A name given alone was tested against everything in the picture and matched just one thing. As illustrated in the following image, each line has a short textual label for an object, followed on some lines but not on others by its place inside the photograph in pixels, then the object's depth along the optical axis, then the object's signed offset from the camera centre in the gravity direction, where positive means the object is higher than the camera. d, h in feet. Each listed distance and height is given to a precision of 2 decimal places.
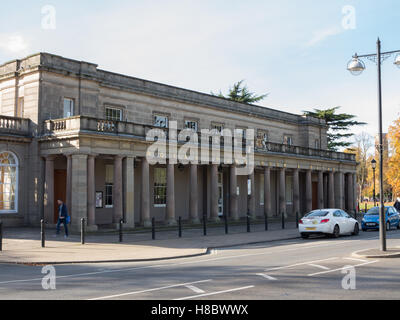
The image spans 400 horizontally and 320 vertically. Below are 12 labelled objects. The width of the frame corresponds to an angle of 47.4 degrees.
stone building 79.36 +7.48
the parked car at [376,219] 87.92 -6.72
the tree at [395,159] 163.02 +9.24
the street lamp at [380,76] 50.85 +12.82
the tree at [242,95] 206.39 +41.68
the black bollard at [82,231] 61.62 -5.89
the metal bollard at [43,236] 59.36 -6.30
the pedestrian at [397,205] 131.19 -5.80
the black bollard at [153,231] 67.75 -6.76
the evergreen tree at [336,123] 211.41 +29.19
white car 72.28 -6.01
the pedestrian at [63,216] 70.64 -4.41
